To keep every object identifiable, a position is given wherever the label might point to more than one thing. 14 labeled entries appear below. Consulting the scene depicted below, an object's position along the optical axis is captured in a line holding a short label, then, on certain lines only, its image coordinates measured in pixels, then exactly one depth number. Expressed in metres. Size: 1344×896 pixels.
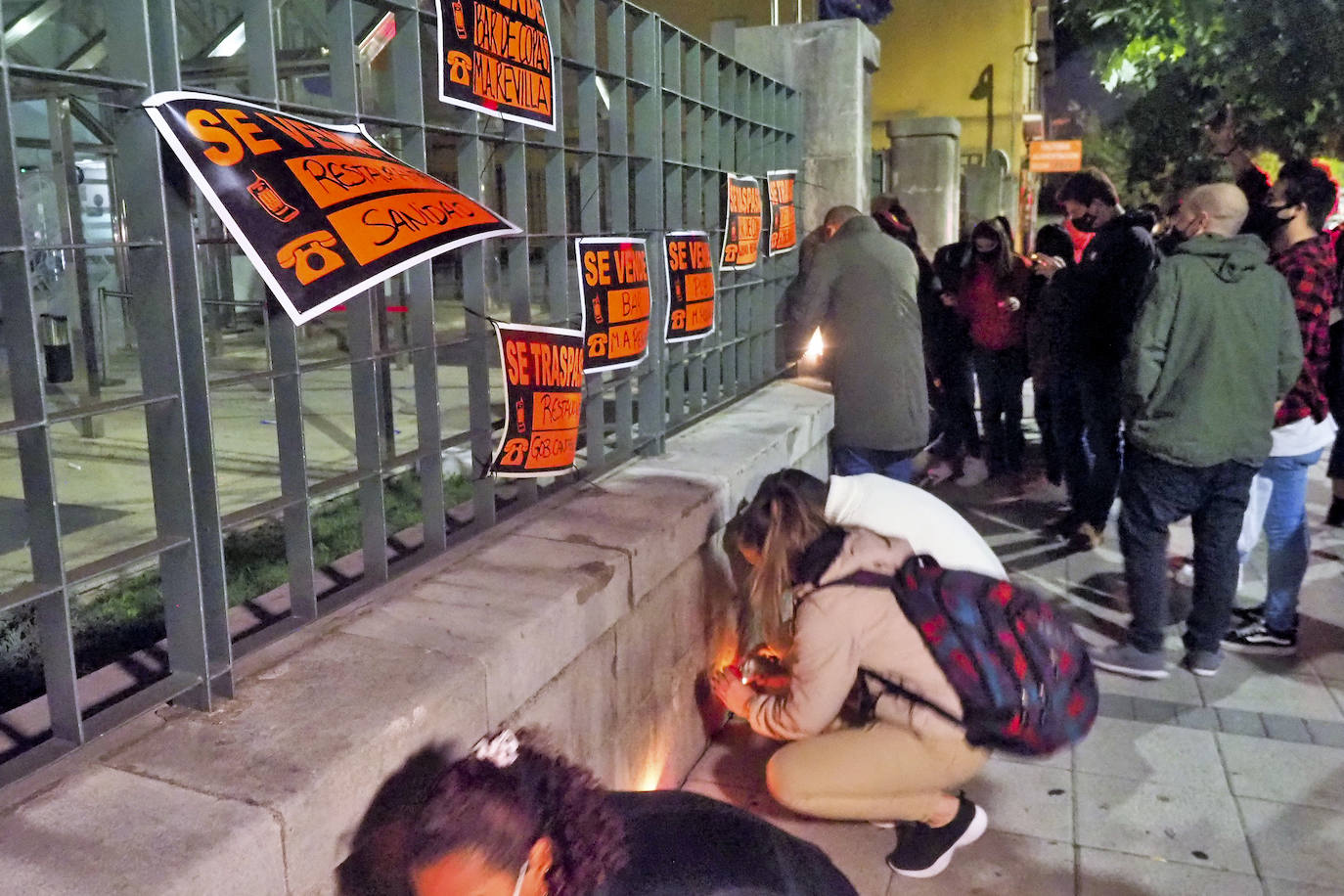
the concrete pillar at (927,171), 10.74
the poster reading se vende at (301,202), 1.95
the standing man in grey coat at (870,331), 4.88
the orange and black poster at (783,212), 5.68
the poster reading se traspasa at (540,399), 3.04
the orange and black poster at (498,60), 2.79
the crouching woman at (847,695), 3.05
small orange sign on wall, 22.77
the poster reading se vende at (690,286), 4.26
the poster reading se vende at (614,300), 3.54
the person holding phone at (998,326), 7.19
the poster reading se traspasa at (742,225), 4.95
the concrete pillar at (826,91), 6.38
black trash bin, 9.62
